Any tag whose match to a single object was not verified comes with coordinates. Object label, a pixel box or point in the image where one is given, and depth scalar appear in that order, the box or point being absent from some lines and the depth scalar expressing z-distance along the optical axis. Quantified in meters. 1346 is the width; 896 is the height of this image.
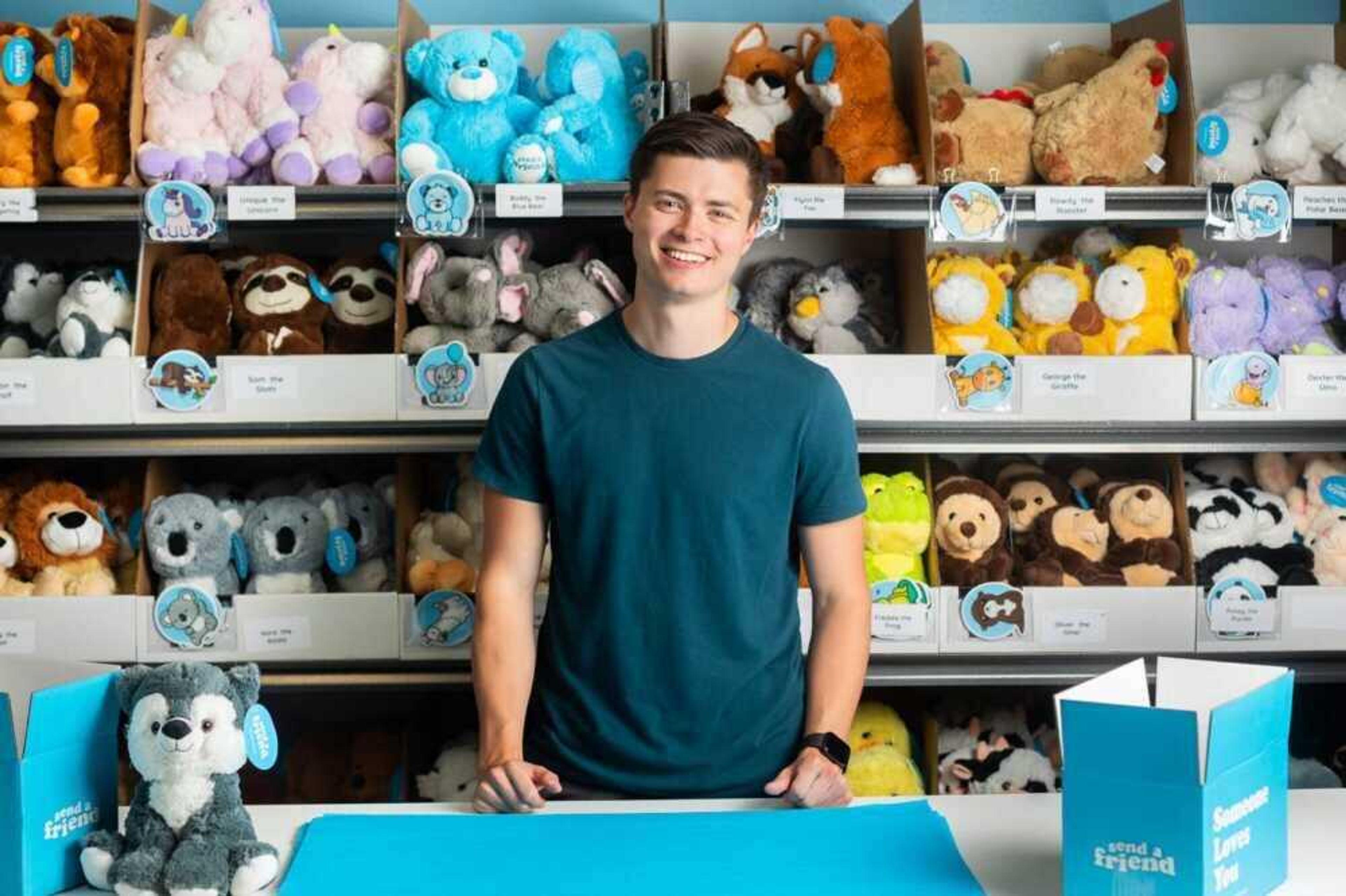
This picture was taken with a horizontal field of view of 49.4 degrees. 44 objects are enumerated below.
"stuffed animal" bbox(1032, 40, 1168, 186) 2.87
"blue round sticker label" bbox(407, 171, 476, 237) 2.70
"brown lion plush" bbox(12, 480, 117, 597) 2.79
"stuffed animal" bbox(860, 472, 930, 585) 2.83
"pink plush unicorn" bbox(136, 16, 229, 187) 2.79
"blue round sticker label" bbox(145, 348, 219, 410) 2.74
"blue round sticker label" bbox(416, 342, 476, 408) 2.75
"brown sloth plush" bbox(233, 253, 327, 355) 2.85
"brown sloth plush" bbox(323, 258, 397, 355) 2.96
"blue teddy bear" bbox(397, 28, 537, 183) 2.81
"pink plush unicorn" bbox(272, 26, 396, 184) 2.82
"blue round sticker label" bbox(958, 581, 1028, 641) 2.78
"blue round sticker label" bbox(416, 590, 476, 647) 2.78
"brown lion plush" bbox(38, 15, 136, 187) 2.77
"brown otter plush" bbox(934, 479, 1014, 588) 2.85
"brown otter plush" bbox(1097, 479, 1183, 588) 2.87
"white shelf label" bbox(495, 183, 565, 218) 2.70
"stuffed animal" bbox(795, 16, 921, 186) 2.86
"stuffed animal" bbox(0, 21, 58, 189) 2.77
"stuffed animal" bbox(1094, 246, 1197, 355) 2.89
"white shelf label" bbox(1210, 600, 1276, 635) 2.79
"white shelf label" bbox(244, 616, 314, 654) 2.78
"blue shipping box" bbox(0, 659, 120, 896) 1.38
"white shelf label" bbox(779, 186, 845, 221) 2.71
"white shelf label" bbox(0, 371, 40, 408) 2.72
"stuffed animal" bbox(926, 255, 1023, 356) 2.87
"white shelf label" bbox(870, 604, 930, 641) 2.77
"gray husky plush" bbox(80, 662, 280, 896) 1.37
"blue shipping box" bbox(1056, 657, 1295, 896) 1.25
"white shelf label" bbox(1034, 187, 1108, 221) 2.73
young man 1.95
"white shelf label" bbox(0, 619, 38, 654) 2.74
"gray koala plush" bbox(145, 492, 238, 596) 2.79
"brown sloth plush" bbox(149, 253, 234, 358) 2.82
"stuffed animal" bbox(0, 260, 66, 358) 2.94
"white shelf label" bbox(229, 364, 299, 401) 2.75
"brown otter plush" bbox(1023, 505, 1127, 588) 2.88
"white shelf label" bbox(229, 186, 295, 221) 2.71
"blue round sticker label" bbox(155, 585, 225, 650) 2.75
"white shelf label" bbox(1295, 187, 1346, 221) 2.76
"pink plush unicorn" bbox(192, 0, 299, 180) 2.82
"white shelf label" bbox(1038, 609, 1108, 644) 2.78
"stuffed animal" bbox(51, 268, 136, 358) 2.80
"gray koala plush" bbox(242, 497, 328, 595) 2.86
